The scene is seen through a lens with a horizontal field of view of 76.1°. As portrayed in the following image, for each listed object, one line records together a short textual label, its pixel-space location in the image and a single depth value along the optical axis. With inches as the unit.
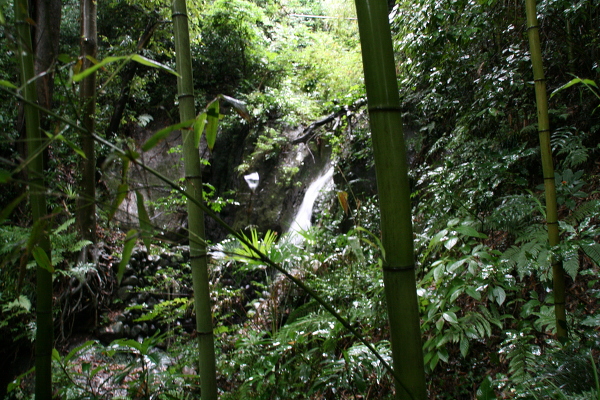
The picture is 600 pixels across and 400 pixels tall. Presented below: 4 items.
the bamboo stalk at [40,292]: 41.4
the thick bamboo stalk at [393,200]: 31.3
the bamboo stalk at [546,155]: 49.2
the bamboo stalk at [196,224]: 49.7
